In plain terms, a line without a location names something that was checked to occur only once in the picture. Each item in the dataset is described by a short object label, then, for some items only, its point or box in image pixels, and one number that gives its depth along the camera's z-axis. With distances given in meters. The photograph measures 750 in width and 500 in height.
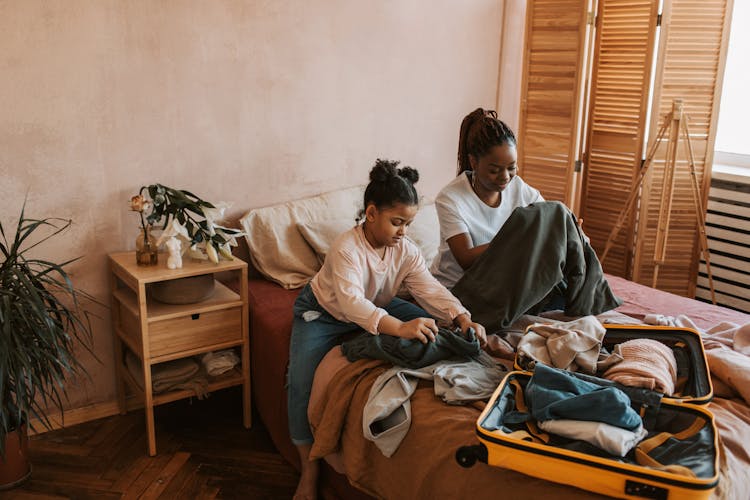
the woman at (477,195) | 2.33
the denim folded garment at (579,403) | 1.45
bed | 1.54
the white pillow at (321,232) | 2.74
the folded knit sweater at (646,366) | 1.63
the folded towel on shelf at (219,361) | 2.46
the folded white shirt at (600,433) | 1.39
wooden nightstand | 2.28
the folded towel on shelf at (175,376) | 2.40
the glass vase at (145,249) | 2.37
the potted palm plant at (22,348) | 1.95
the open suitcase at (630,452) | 1.31
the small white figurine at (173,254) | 2.34
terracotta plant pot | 2.13
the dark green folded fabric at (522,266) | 2.09
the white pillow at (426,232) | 2.93
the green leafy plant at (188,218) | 2.38
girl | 1.99
